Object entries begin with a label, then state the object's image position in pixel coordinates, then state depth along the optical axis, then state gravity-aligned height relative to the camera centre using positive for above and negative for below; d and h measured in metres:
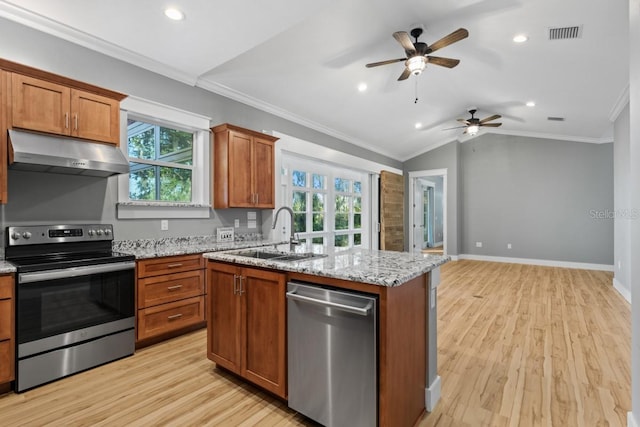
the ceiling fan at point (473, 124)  5.80 +1.67
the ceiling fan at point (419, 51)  2.93 +1.65
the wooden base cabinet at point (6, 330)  2.00 -0.74
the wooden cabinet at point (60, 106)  2.23 +0.85
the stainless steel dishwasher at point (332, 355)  1.50 -0.73
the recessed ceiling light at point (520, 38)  3.37 +1.90
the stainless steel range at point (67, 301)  2.10 -0.64
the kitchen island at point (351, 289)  1.49 -0.60
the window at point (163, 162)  3.12 +0.59
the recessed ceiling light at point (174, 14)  2.46 +1.61
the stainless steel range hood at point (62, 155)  2.20 +0.45
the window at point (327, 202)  5.33 +0.21
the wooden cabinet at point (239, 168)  3.73 +0.57
